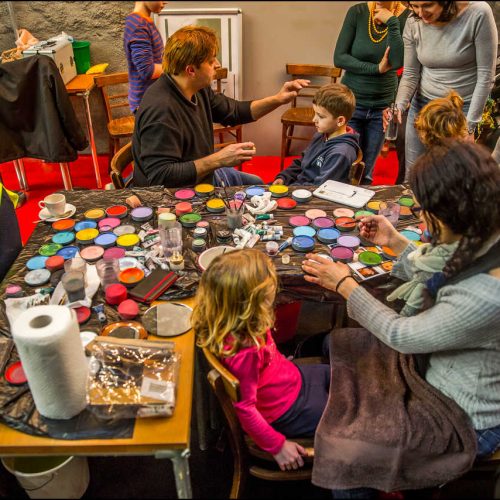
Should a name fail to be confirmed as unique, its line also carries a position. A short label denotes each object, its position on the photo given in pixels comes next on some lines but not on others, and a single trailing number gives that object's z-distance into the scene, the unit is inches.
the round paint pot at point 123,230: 82.4
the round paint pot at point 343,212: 87.7
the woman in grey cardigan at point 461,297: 52.1
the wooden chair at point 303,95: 156.9
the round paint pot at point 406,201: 90.8
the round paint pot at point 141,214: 85.4
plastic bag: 51.4
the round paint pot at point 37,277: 70.2
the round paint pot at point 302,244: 77.9
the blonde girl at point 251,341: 55.7
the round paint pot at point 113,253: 76.3
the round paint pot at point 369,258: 76.2
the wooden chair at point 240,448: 52.1
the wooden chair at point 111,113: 150.9
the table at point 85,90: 142.8
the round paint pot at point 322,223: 84.5
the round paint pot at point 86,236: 79.6
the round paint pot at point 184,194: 92.7
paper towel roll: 45.5
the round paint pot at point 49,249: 76.8
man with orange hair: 95.5
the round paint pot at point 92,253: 76.0
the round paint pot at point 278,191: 93.8
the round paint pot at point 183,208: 87.6
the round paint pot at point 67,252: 76.7
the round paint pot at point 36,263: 73.7
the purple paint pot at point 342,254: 76.7
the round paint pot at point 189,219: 84.4
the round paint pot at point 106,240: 78.8
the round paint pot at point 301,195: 92.4
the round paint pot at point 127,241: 78.7
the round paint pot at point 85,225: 83.1
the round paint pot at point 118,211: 86.9
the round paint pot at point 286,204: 90.0
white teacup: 84.7
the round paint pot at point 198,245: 78.3
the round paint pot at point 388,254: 77.2
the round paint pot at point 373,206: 89.6
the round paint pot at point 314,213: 87.7
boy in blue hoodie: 104.1
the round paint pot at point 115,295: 66.7
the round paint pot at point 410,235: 82.3
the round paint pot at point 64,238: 79.7
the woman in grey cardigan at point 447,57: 97.9
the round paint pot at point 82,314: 63.7
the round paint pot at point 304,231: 82.1
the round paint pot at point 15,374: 55.2
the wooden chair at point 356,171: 105.5
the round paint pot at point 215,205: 88.2
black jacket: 126.6
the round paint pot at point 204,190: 93.6
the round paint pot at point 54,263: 73.0
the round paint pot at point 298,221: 85.2
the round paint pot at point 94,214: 86.3
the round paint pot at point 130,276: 70.2
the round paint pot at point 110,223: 83.7
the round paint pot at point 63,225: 83.0
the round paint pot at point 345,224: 83.2
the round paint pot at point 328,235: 80.4
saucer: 85.4
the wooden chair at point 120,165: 97.6
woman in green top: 125.2
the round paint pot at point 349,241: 79.4
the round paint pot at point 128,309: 64.6
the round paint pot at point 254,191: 93.7
